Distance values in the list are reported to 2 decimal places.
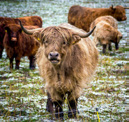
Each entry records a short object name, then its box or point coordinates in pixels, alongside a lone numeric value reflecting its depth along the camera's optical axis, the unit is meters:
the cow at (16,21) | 19.81
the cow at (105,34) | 20.23
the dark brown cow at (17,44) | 15.98
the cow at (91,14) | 26.31
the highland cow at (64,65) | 7.31
